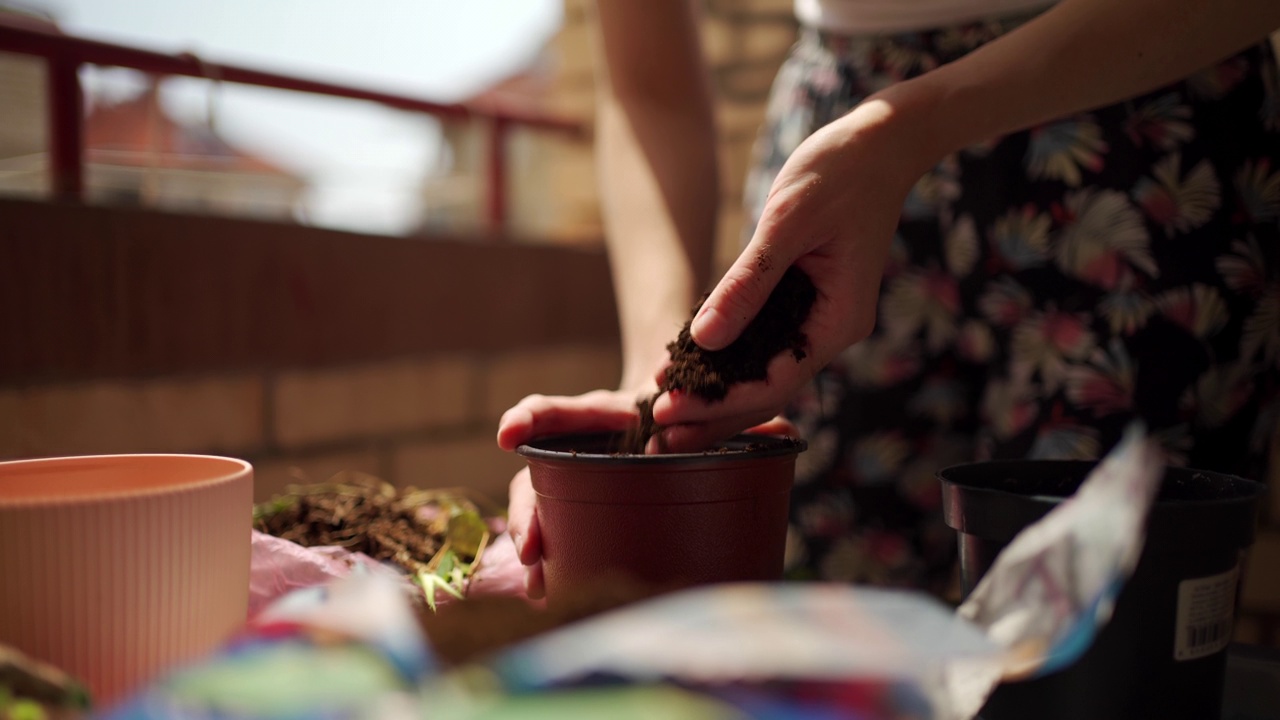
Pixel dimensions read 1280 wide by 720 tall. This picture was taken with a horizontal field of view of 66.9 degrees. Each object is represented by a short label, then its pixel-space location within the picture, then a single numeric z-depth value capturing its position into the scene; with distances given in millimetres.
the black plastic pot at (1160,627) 501
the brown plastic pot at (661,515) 618
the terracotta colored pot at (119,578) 454
